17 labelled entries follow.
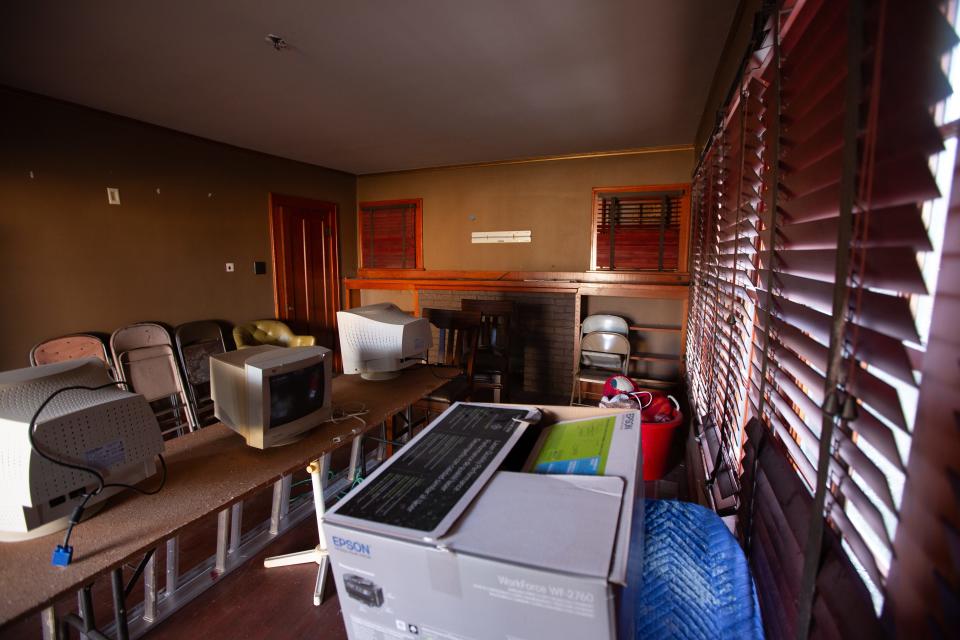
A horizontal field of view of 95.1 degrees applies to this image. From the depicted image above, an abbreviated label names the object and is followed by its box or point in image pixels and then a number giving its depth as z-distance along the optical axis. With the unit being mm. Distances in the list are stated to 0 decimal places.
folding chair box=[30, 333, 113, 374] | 2951
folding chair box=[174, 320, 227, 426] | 3629
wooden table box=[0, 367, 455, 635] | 1015
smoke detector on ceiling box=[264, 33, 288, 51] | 2115
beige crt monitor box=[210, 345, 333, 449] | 1594
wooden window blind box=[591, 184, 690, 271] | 4125
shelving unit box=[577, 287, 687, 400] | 4094
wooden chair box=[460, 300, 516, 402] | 3420
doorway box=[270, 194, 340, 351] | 4617
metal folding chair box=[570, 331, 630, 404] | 3785
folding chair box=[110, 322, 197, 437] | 3309
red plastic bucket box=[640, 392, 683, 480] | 2391
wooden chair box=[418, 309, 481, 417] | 3068
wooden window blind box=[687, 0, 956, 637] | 453
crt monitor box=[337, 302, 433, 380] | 2359
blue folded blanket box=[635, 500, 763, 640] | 707
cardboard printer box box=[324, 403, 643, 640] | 460
